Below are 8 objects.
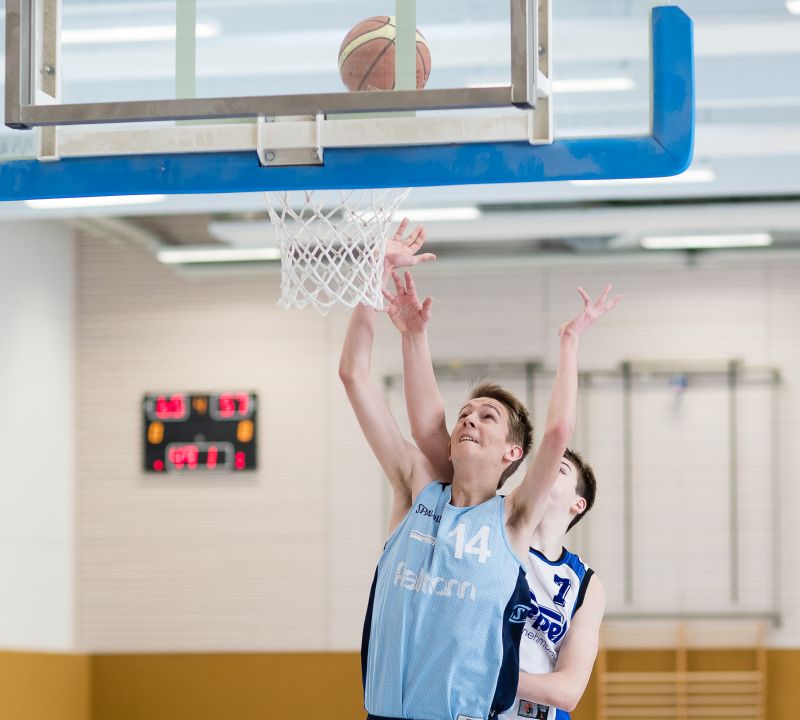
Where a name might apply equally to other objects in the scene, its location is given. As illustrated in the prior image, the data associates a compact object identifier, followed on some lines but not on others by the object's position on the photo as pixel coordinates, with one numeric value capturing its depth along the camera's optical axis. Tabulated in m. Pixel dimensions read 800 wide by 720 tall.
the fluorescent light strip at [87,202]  11.88
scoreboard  17.58
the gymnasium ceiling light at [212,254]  16.91
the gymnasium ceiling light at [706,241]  16.17
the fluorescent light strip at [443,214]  14.60
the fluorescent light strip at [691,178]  12.04
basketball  6.39
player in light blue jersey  6.34
